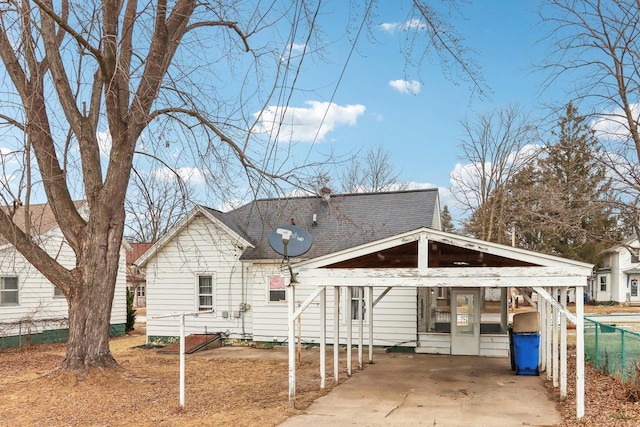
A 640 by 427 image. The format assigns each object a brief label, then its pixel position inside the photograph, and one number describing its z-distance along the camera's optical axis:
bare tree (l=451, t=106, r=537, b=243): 32.97
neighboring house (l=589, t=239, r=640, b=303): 40.88
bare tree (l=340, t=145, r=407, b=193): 35.59
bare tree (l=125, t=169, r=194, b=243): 10.89
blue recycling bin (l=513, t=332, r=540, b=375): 11.26
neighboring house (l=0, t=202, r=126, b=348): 17.56
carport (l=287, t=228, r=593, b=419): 8.28
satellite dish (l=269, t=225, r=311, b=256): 9.83
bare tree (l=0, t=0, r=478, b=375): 9.60
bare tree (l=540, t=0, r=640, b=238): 10.56
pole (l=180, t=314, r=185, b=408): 8.13
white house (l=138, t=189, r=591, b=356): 15.21
